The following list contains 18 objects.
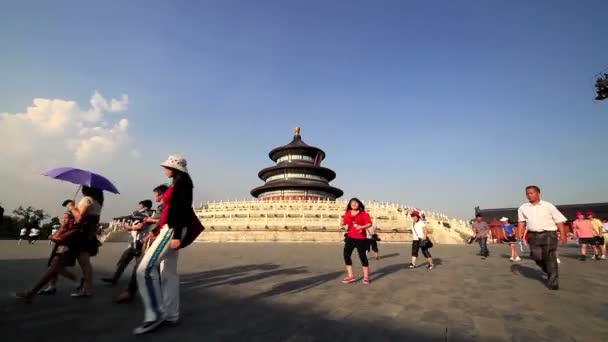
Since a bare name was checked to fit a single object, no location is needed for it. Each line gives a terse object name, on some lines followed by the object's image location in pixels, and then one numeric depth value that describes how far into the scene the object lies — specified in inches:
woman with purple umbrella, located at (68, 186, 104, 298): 199.0
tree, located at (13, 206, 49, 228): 1421.0
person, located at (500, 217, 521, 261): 440.8
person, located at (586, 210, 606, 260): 446.9
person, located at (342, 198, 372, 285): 265.4
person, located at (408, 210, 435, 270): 366.6
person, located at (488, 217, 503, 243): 1172.2
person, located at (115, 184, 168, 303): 188.7
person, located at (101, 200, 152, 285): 232.1
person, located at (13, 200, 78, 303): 177.8
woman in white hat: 144.8
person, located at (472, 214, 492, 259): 481.1
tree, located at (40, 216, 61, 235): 1434.2
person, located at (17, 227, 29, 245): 832.7
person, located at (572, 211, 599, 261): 442.0
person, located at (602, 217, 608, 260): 543.4
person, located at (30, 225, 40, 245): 773.9
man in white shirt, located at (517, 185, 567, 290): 245.3
